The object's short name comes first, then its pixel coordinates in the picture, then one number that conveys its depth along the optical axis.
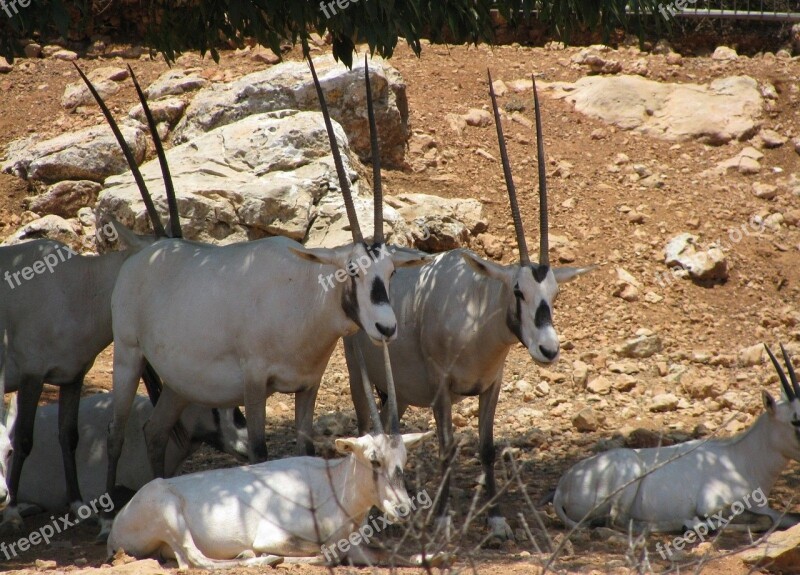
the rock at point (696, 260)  11.34
